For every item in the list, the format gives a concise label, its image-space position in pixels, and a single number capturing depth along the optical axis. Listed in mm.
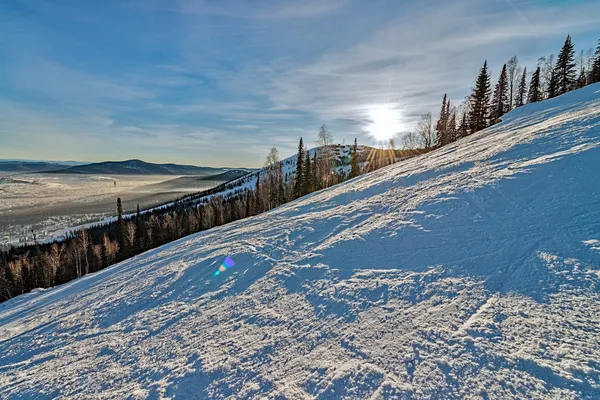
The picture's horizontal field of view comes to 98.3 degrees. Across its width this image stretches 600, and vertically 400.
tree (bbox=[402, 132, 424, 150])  64438
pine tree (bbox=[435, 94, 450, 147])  46044
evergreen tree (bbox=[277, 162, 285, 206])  47462
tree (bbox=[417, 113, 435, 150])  53988
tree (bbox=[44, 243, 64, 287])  39500
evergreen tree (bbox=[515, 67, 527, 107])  52188
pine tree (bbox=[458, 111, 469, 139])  44181
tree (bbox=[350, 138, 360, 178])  47984
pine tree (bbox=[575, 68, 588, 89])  45356
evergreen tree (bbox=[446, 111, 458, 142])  45975
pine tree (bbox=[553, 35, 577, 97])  39562
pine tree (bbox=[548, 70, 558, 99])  42344
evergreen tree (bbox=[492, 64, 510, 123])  45969
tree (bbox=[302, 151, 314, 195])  39281
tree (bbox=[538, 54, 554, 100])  50719
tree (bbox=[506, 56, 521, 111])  51719
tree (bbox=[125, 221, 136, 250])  45169
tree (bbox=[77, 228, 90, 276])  41481
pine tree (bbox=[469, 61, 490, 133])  35219
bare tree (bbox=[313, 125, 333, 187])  51162
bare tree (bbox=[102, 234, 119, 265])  44406
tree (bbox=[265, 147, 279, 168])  61656
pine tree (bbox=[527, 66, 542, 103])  45309
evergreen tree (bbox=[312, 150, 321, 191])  43822
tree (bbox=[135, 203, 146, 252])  47291
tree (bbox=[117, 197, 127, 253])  45781
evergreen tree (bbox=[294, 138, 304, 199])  39469
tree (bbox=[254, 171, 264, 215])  47781
